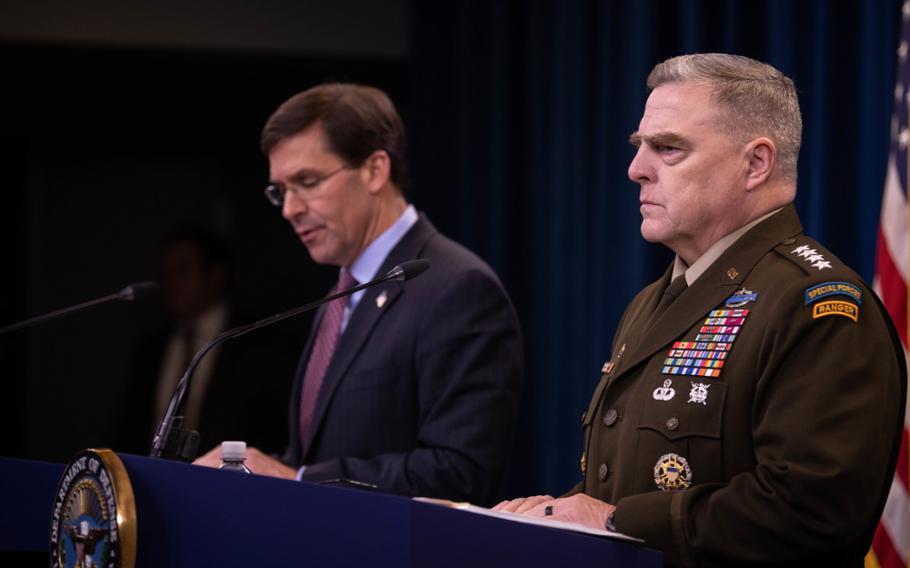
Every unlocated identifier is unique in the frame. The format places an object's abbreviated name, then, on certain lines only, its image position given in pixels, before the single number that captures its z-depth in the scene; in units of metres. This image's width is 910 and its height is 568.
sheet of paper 3.02
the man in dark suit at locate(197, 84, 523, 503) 5.12
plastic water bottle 3.95
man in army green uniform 3.27
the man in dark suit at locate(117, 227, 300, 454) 8.90
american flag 5.28
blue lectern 2.83
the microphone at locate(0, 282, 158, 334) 4.72
